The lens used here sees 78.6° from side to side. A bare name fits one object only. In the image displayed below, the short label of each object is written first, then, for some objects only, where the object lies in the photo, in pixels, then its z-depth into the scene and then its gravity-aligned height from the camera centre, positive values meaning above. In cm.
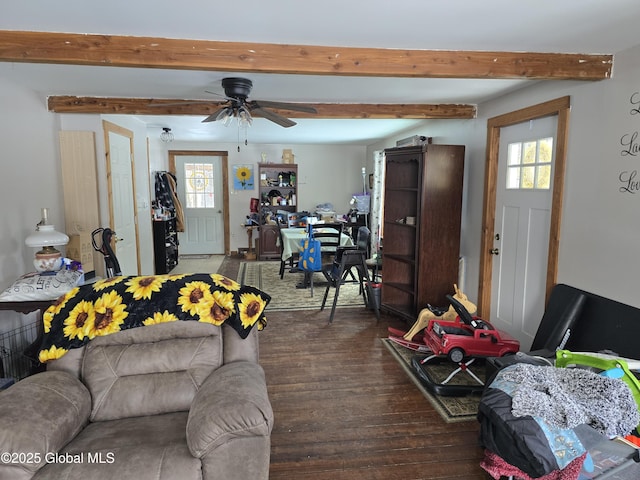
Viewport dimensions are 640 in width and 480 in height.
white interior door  424 -3
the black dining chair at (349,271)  407 -87
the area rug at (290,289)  470 -129
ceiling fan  297 +69
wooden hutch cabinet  747 +9
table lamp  264 -34
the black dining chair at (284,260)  587 -99
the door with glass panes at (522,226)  308 -25
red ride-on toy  283 -107
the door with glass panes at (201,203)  773 -17
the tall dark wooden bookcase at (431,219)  380 -24
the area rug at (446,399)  244 -136
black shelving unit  602 -80
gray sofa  140 -88
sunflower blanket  188 -57
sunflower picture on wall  765 +34
